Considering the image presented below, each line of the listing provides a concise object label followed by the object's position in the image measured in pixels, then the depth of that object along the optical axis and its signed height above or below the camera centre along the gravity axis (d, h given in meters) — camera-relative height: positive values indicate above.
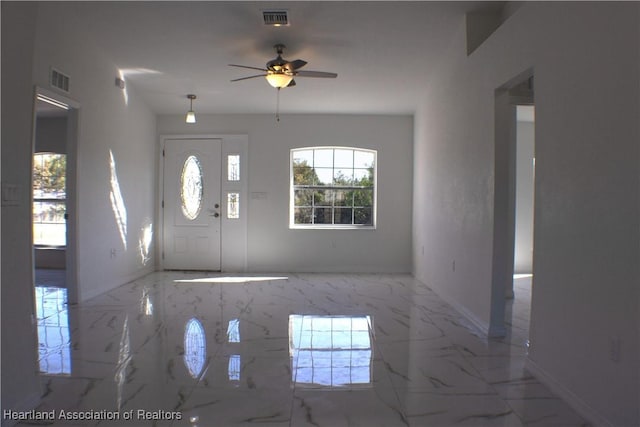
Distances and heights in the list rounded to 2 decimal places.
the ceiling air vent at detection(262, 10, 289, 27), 3.62 +1.73
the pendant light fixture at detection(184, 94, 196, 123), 5.72 +1.31
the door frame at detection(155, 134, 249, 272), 6.64 +0.01
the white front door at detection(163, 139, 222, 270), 6.66 +0.09
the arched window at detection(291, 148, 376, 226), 6.84 +0.44
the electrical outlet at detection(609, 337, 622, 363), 1.95 -0.65
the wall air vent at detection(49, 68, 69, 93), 3.95 +1.26
